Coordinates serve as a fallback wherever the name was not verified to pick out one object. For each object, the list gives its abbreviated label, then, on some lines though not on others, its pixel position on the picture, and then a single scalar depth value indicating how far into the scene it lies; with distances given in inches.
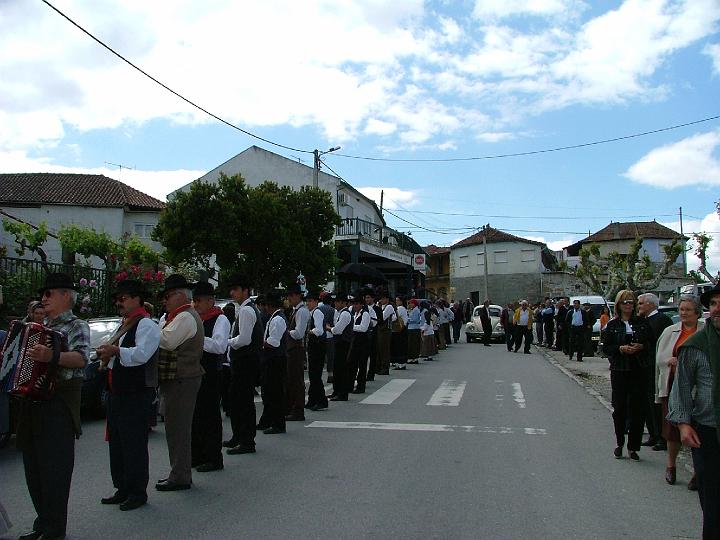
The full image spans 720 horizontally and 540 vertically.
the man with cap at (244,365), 307.9
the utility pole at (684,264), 2425.0
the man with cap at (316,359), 426.9
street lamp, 1255.5
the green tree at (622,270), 1467.8
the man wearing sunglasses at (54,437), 193.6
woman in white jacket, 257.9
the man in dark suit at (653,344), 313.0
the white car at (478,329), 1208.2
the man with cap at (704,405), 162.7
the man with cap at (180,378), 244.7
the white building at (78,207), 1836.9
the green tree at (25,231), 1085.8
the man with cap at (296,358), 391.9
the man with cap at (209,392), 273.4
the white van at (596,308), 925.9
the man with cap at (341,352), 479.2
